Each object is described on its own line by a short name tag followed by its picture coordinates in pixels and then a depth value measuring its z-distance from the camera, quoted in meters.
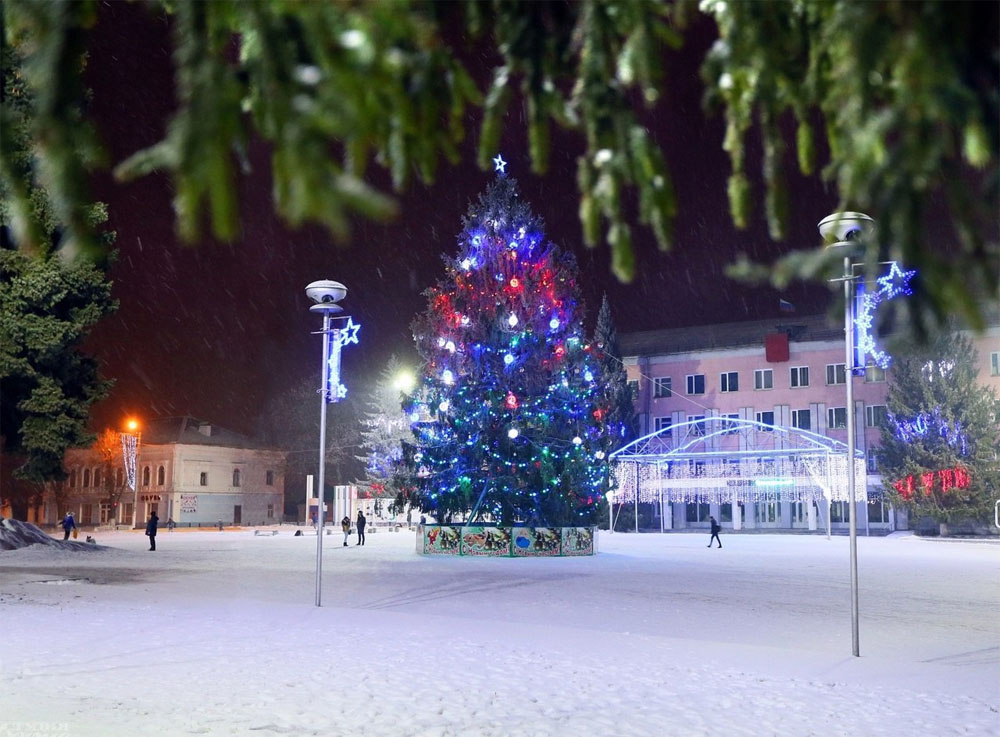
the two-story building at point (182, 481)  77.75
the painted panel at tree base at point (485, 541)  30.19
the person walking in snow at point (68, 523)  36.88
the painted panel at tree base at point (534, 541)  30.02
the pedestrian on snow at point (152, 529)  35.03
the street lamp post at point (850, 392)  8.68
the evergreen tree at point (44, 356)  29.12
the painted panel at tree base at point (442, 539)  30.53
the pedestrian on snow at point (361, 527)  38.38
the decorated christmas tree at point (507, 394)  30.36
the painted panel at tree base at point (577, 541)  30.56
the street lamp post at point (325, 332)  15.40
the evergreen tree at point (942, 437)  49.94
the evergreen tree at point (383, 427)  57.50
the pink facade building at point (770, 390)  57.66
